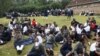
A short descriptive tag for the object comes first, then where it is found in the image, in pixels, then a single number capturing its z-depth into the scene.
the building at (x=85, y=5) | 22.97
